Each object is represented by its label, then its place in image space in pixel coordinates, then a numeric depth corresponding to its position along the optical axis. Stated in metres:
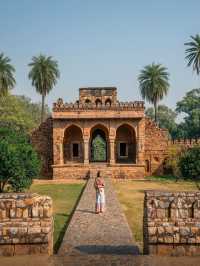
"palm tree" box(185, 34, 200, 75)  39.44
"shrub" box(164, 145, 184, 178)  31.44
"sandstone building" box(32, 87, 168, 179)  30.92
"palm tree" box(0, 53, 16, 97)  41.59
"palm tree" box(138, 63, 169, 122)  45.47
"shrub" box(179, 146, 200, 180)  25.08
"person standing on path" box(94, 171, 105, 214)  13.31
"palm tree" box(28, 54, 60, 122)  43.72
